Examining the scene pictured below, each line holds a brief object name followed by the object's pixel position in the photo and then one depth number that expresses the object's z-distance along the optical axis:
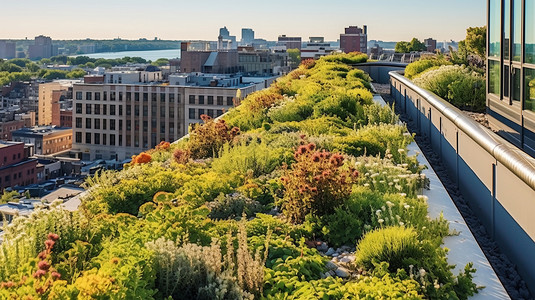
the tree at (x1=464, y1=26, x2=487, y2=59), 18.62
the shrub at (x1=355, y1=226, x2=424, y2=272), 4.06
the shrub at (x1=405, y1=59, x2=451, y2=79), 16.19
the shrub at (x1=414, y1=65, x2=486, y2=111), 11.45
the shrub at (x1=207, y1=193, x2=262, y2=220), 5.55
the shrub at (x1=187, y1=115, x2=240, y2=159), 9.07
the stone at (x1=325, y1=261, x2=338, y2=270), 4.28
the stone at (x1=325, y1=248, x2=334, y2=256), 4.67
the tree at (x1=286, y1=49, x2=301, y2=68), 127.34
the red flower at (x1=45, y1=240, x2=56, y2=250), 3.30
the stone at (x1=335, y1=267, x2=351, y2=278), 4.17
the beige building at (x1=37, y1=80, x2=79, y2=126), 119.81
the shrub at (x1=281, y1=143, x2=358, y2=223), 5.23
